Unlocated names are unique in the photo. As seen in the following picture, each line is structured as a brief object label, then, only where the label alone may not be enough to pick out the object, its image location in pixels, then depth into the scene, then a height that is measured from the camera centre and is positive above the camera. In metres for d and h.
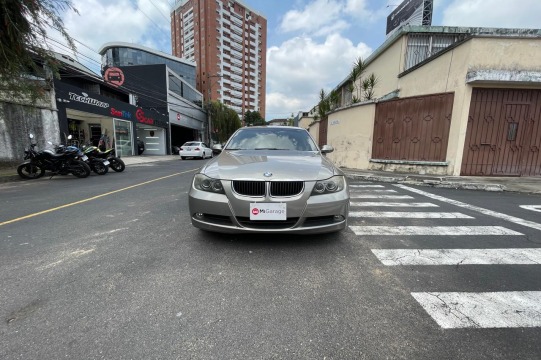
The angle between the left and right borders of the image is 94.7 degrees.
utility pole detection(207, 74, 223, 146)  35.42 +5.07
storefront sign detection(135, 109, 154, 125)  23.40 +2.81
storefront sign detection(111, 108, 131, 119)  19.91 +2.72
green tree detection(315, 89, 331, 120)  17.16 +3.08
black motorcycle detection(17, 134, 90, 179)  8.56 -0.68
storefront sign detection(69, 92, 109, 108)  15.12 +3.01
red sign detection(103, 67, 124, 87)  24.02 +6.78
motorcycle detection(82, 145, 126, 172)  9.72 -0.43
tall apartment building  67.19 +30.03
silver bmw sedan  2.64 -0.52
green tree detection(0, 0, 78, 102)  6.02 +2.67
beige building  7.86 +1.49
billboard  17.03 +10.21
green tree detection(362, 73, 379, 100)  12.58 +3.43
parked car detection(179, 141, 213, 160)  21.70 -0.21
